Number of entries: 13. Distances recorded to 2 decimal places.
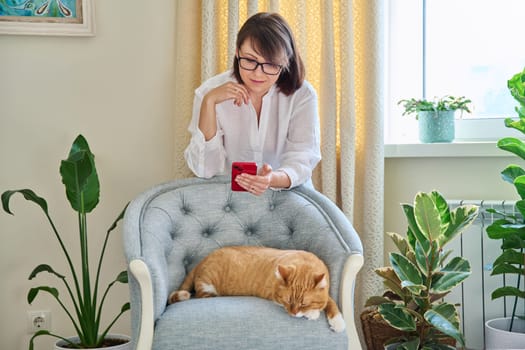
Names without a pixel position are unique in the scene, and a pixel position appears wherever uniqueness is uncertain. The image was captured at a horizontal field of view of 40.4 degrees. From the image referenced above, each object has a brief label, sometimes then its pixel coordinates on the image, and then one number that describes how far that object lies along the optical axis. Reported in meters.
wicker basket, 2.60
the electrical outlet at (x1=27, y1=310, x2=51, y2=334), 3.02
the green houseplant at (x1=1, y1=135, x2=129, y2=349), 2.58
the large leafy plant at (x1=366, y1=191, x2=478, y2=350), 2.32
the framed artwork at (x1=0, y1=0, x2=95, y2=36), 2.94
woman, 2.40
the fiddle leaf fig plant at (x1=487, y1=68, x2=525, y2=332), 2.50
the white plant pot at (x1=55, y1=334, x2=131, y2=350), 2.62
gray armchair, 1.89
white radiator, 2.78
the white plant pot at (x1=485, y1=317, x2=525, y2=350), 2.51
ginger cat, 1.94
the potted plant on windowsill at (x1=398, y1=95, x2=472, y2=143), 2.94
